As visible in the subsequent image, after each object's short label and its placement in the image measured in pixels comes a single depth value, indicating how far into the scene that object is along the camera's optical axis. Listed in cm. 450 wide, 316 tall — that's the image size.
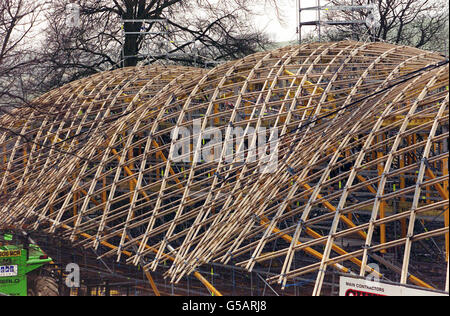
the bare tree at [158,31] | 4512
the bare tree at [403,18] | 4900
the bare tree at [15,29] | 2088
